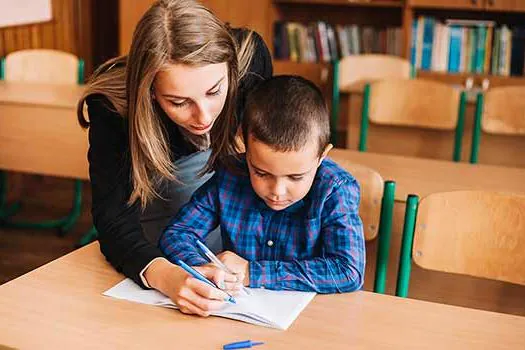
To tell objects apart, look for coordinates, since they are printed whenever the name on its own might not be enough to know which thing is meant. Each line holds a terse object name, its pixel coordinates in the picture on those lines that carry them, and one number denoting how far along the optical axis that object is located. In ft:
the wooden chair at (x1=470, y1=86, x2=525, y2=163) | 10.47
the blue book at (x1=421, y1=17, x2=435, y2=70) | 14.60
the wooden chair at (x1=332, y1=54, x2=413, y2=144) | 12.70
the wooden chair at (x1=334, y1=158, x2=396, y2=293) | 6.36
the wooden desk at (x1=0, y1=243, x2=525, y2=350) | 4.22
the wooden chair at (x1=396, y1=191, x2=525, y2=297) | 5.69
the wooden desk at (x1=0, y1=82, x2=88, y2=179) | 10.32
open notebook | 4.46
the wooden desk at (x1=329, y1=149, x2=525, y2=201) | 7.80
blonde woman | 5.03
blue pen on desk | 4.15
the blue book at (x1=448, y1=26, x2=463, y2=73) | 14.52
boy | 4.84
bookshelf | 14.12
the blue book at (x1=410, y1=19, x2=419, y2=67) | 14.69
